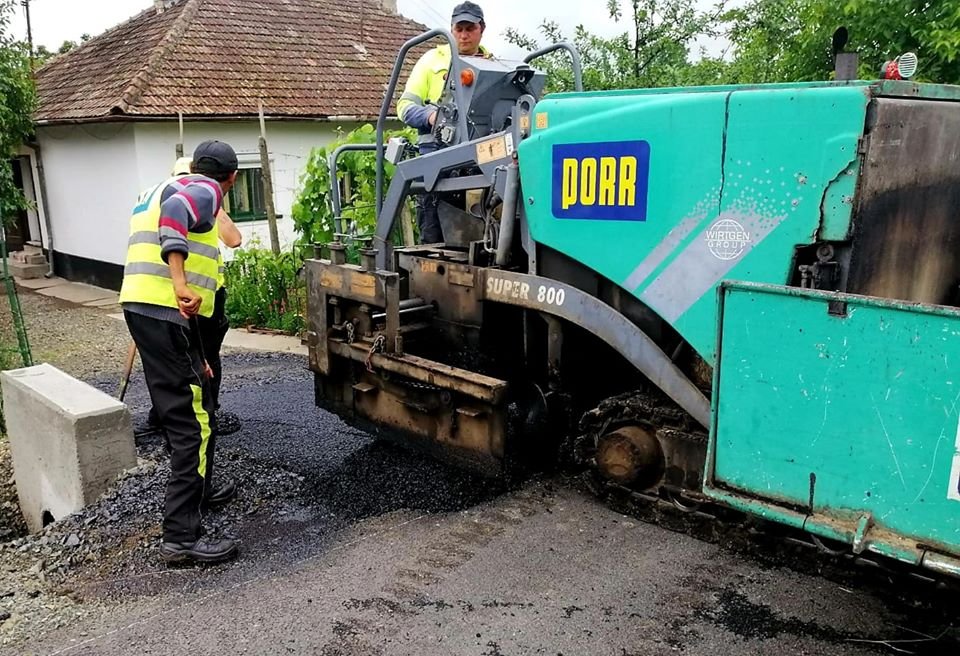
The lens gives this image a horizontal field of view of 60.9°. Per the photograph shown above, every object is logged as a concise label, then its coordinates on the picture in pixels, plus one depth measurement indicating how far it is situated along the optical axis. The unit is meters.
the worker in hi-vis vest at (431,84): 4.91
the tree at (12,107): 11.20
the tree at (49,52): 27.42
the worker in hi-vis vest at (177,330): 3.71
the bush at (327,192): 8.25
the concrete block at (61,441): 4.38
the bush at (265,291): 9.00
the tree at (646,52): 9.74
